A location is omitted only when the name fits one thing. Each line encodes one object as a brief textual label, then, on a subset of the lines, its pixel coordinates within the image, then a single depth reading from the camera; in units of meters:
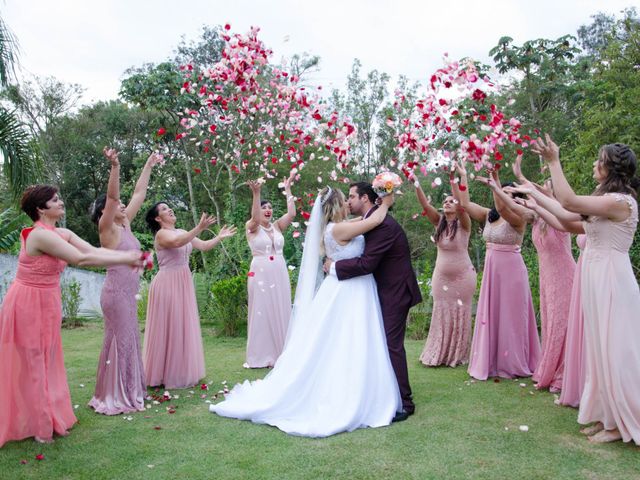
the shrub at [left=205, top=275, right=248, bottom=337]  11.08
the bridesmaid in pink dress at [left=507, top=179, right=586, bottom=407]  5.20
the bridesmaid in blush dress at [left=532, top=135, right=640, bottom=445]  4.42
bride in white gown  5.25
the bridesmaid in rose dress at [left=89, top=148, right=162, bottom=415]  5.95
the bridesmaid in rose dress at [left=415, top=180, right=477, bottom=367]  7.58
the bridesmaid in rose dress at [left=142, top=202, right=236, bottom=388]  6.88
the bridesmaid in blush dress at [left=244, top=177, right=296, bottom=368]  8.17
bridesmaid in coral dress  4.96
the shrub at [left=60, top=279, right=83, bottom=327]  12.67
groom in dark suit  5.56
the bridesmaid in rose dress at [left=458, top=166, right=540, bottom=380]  7.02
